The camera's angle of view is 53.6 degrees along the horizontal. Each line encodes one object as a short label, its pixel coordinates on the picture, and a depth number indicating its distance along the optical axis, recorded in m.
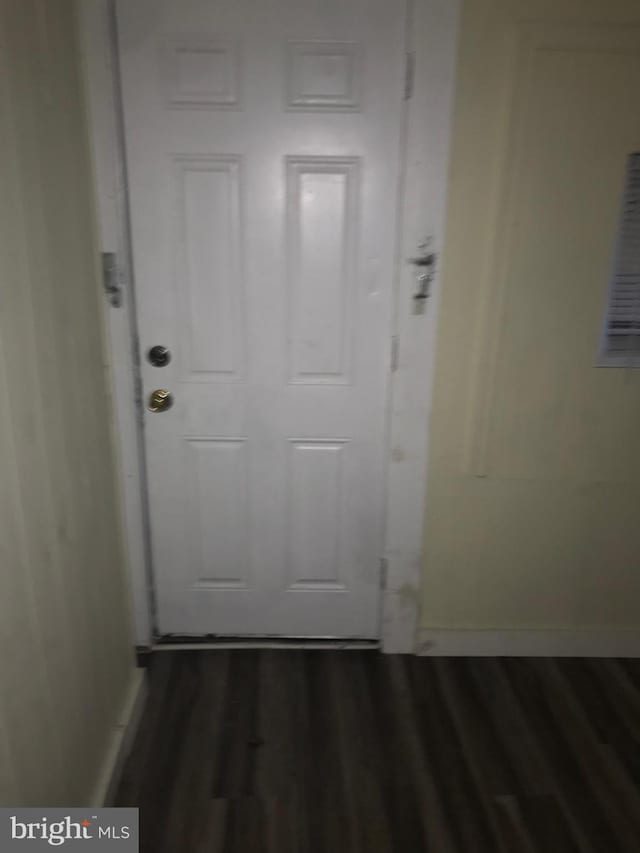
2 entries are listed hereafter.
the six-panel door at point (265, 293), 1.73
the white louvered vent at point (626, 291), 1.80
